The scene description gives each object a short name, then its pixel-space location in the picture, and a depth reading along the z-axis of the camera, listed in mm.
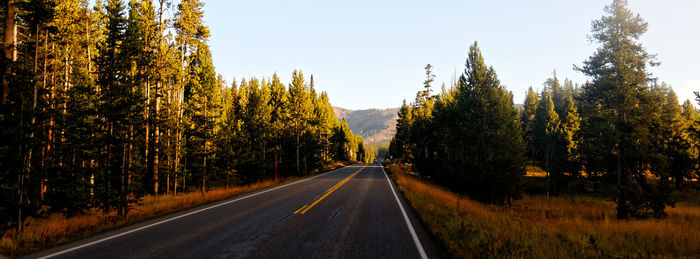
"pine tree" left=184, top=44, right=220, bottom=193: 20859
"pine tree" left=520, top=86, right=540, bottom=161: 57244
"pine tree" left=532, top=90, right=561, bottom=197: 41688
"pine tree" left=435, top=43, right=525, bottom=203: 23297
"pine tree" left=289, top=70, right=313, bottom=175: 38625
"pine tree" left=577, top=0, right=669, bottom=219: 17281
